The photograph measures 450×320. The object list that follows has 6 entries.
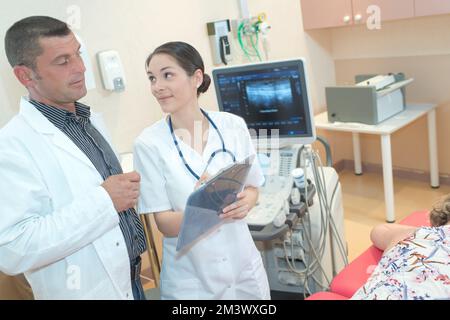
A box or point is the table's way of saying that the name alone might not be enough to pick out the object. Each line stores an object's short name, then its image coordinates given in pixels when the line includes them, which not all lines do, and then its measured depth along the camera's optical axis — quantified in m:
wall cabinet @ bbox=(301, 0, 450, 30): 2.80
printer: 2.94
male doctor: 1.11
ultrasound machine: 2.00
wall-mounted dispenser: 2.26
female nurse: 1.41
